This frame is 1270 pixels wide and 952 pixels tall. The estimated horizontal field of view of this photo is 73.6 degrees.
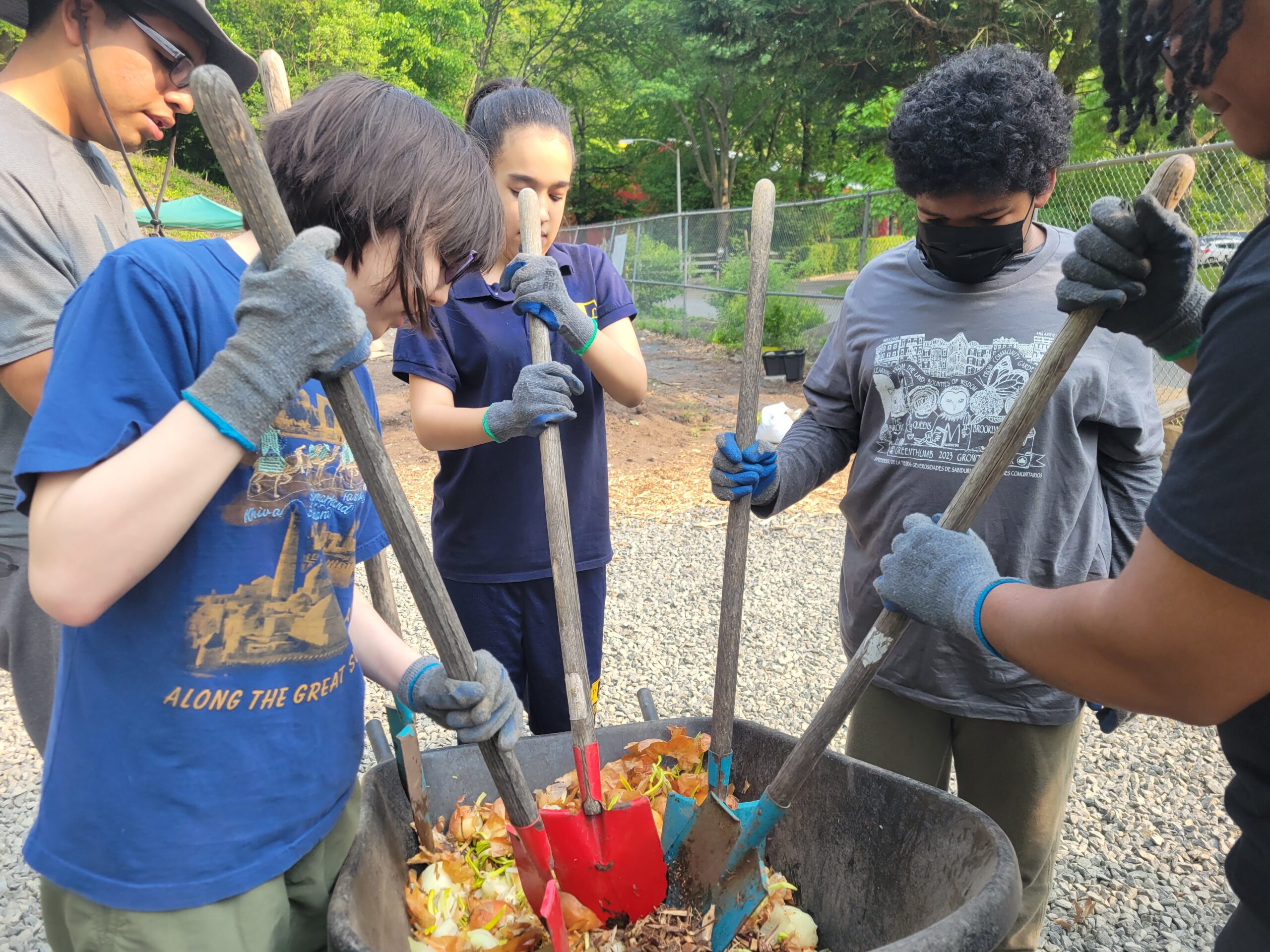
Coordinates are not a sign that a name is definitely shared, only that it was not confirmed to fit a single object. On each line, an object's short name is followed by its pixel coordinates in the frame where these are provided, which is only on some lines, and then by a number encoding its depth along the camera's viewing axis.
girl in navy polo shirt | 2.15
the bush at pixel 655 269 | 15.61
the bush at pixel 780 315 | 10.93
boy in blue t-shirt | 0.91
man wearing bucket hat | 1.61
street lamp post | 14.81
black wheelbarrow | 1.19
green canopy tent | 16.19
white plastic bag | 4.97
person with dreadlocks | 0.83
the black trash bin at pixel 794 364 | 10.22
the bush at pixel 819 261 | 10.51
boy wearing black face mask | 1.70
